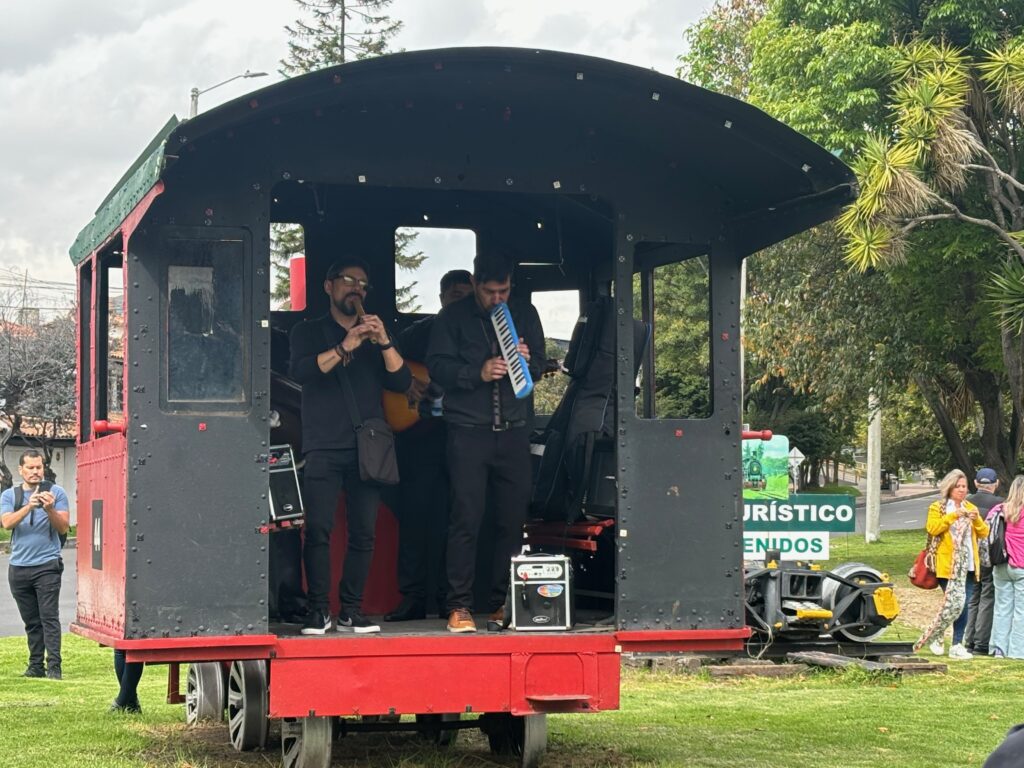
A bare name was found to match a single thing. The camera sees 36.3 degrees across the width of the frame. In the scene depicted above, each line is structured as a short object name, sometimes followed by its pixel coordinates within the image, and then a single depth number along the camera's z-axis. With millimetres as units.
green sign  15844
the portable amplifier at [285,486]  7914
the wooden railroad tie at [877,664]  13328
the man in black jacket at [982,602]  15648
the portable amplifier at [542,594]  7906
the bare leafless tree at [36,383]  45156
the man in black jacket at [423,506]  9047
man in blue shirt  13016
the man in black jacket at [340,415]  7938
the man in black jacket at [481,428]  8203
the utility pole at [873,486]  39625
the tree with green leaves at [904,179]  22594
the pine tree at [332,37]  48250
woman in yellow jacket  14648
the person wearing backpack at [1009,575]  14953
